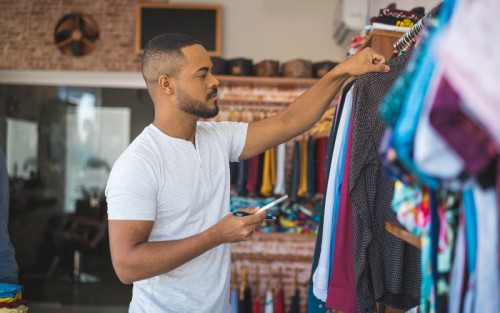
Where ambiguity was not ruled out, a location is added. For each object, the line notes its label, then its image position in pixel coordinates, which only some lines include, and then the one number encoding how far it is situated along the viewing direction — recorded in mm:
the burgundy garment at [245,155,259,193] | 4652
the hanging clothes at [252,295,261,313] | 4535
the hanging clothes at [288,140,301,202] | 4730
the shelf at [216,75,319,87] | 4863
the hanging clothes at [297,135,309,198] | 4715
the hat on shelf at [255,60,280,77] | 4879
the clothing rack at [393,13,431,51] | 1668
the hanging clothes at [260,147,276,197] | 4688
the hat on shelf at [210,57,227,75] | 4820
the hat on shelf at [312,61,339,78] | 4848
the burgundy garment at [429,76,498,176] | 773
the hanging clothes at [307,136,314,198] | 4641
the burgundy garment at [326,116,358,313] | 1956
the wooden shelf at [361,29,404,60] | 2607
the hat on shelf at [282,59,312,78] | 4859
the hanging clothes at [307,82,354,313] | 2172
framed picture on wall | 5086
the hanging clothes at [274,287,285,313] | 4655
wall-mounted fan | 5277
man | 1749
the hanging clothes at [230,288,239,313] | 4484
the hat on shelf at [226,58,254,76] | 4840
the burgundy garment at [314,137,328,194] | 4555
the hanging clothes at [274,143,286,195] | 4703
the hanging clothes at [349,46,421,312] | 1882
